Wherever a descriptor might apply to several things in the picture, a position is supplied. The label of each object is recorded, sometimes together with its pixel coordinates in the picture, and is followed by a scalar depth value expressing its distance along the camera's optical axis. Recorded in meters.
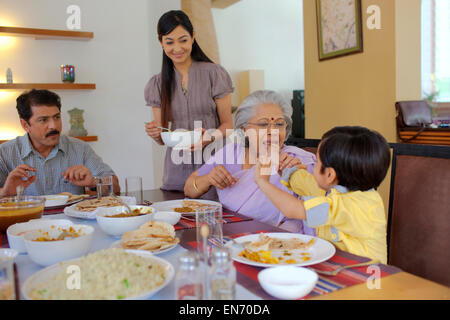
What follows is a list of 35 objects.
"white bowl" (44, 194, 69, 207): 1.95
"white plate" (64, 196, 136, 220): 1.63
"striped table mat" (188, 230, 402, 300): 0.91
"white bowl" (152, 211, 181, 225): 1.49
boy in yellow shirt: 1.31
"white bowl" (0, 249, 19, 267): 1.06
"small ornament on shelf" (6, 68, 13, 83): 3.77
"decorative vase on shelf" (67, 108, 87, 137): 3.96
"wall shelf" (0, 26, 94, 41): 3.71
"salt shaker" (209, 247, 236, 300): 0.77
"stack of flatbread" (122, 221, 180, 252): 1.16
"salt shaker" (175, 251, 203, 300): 0.76
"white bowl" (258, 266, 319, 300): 0.84
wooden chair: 1.38
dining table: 0.86
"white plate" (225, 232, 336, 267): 1.04
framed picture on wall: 3.39
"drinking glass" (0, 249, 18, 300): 0.80
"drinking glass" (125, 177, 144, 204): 1.88
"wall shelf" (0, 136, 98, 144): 3.98
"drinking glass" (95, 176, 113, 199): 1.81
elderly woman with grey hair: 1.90
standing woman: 2.55
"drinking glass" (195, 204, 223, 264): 1.25
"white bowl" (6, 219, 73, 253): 1.30
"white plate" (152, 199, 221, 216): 1.83
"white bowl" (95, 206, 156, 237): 1.33
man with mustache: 2.46
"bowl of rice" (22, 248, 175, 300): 0.81
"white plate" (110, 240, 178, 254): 1.15
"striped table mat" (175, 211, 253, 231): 1.52
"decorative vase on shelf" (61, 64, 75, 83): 3.90
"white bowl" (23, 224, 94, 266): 1.05
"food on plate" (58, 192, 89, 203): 2.05
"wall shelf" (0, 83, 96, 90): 3.74
